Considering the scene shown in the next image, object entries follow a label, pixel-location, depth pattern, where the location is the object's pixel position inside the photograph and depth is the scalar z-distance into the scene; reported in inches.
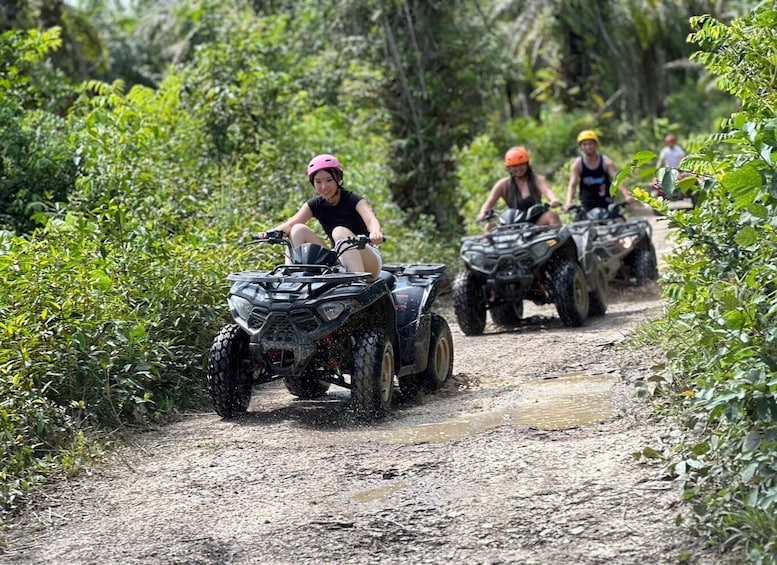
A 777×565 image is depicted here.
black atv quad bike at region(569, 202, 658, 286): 517.3
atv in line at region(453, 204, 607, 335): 443.2
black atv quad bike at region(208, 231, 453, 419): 297.0
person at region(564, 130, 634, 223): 525.7
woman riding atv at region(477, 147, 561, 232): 479.5
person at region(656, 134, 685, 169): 1004.6
